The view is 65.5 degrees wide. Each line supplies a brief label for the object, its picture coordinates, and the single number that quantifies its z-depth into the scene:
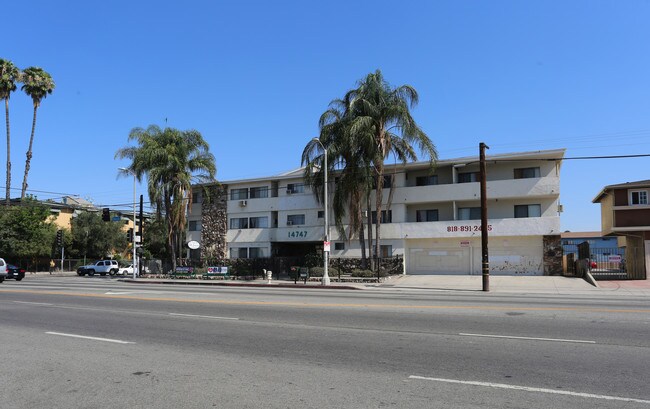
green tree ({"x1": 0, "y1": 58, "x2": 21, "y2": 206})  55.09
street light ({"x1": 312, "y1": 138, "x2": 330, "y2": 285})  29.49
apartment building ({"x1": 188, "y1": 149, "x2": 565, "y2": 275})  35.84
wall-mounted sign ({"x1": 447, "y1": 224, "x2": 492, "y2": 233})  36.62
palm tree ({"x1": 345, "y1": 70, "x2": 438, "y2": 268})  34.72
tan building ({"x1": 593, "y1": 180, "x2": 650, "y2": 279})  30.73
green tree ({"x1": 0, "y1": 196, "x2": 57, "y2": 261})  54.12
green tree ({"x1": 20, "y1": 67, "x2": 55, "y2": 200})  56.59
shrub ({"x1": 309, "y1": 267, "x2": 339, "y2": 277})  35.78
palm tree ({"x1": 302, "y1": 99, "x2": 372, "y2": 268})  35.56
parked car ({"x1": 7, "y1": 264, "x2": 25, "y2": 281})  38.28
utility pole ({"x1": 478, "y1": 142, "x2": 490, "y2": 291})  24.83
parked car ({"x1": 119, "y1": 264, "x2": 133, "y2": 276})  50.39
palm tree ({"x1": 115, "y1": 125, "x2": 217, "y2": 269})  42.44
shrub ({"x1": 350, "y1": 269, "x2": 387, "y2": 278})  34.13
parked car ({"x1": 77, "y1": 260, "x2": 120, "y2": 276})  52.06
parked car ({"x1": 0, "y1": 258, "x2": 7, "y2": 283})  32.50
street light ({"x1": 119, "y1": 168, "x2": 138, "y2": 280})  41.47
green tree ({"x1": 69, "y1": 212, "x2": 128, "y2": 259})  62.00
